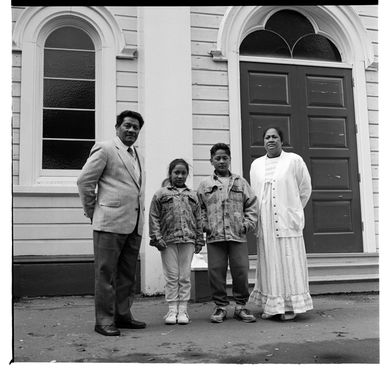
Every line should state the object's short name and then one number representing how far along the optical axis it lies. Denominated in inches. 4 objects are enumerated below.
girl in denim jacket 177.3
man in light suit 160.6
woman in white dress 182.2
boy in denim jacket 181.3
